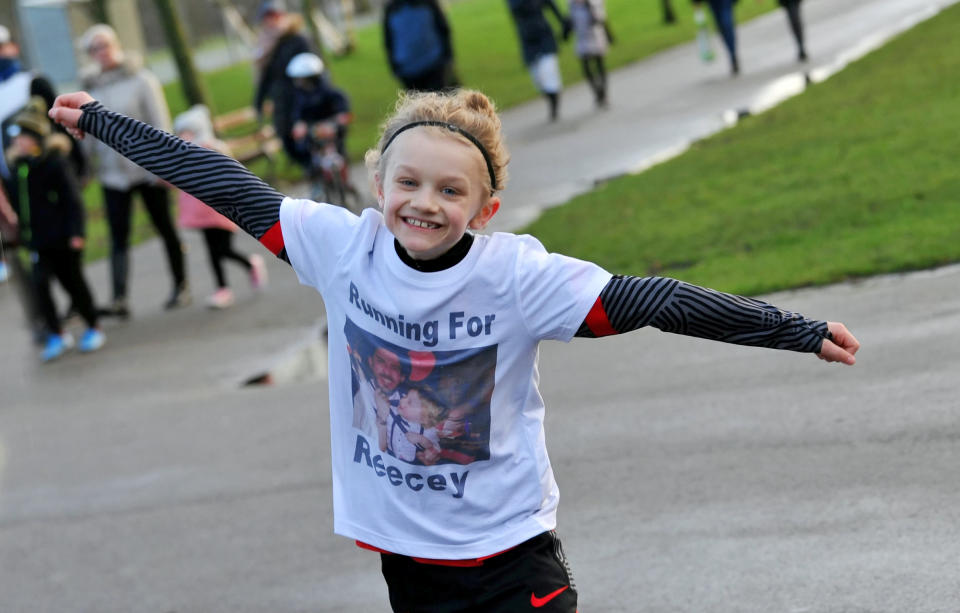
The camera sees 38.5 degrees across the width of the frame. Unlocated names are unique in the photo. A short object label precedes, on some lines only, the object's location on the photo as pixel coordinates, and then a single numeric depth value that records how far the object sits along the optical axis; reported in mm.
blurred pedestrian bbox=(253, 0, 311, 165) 12789
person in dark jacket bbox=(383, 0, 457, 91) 13992
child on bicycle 12336
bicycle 12500
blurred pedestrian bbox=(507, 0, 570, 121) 17266
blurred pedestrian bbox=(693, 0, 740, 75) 17578
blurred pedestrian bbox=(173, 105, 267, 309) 10820
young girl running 2990
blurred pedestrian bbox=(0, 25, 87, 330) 9945
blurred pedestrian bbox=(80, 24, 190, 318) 10656
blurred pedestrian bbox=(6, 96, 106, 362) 9922
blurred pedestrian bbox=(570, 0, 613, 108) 17406
